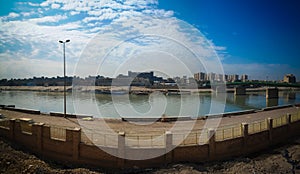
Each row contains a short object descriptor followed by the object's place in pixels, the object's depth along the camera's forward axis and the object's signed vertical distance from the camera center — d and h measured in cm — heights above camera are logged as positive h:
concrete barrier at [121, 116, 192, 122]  1883 -311
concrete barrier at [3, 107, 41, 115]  2162 -287
